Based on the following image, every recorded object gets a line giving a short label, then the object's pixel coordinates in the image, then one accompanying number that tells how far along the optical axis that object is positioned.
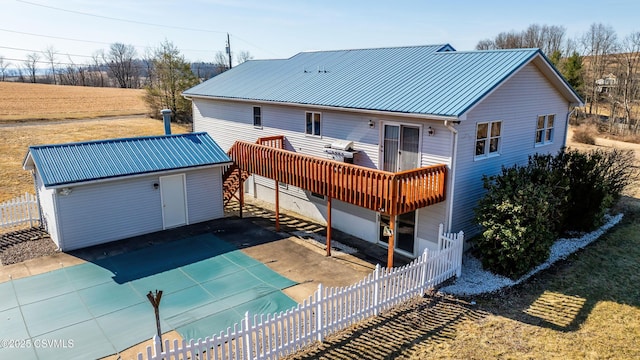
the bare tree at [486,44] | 76.56
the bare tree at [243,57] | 88.19
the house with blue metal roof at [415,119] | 11.98
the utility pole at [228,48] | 41.08
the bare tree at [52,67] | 95.69
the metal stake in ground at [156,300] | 6.58
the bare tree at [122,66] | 92.50
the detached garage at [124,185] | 13.30
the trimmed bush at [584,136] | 35.00
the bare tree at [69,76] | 93.50
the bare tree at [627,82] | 44.41
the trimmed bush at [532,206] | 11.10
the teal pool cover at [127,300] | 8.74
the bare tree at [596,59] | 50.75
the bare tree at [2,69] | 93.00
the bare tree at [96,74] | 93.74
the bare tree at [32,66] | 92.03
